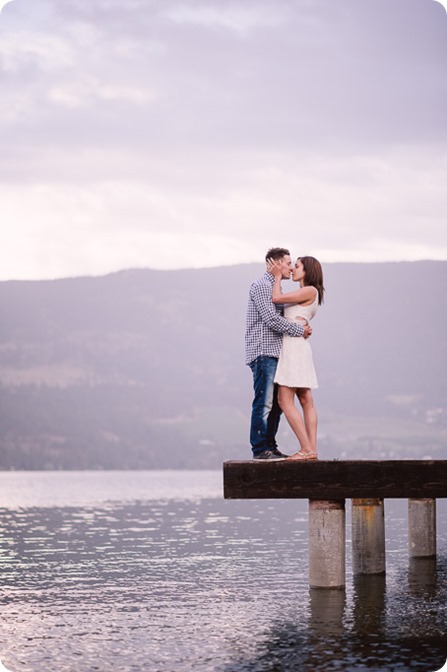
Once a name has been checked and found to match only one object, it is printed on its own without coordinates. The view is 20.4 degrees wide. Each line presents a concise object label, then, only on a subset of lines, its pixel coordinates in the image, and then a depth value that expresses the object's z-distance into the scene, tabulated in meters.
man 21.78
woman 21.84
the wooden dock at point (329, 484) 21.70
